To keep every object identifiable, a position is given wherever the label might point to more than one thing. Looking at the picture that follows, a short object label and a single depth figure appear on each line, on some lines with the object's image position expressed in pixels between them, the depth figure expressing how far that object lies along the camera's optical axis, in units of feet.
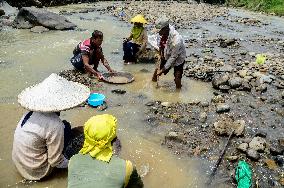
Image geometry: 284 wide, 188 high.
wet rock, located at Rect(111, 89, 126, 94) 22.48
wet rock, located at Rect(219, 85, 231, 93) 23.27
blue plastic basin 20.16
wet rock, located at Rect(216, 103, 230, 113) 20.10
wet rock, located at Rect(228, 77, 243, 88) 23.64
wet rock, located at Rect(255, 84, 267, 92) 23.39
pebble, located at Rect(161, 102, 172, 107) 20.62
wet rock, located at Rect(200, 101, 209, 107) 20.94
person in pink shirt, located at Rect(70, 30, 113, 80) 23.16
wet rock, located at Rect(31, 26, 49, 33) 40.34
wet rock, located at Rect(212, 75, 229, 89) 23.79
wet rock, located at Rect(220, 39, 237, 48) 35.45
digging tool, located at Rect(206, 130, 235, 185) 14.20
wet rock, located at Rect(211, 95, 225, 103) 21.58
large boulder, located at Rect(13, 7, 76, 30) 41.96
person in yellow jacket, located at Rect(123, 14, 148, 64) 28.66
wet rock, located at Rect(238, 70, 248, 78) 25.69
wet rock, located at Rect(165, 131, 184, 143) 16.83
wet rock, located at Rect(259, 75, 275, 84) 24.70
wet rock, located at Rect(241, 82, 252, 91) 23.32
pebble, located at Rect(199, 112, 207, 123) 18.99
